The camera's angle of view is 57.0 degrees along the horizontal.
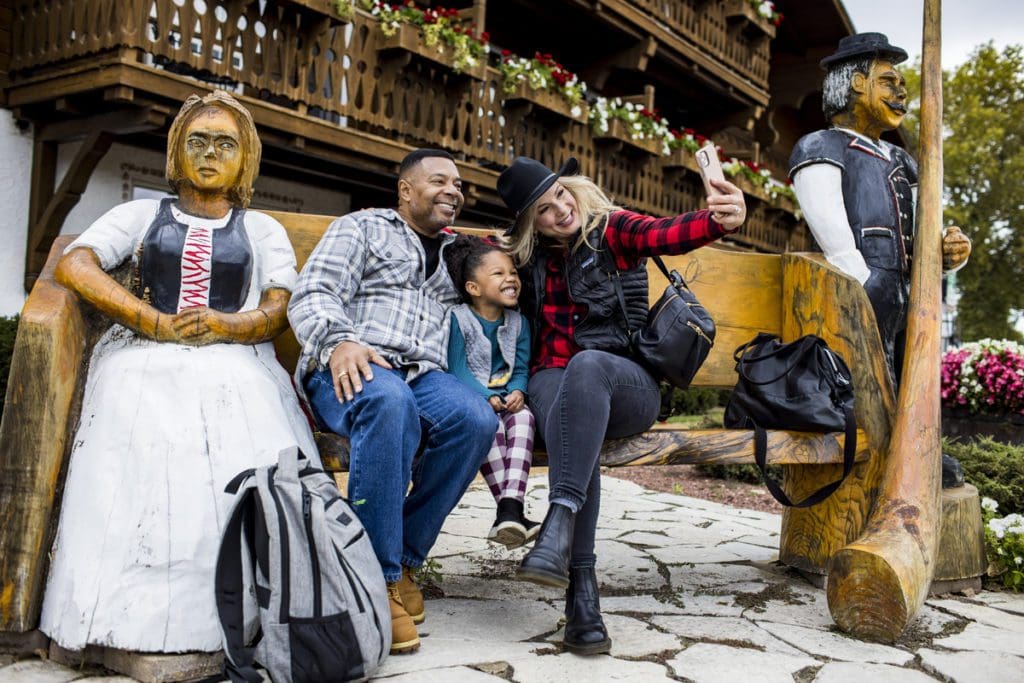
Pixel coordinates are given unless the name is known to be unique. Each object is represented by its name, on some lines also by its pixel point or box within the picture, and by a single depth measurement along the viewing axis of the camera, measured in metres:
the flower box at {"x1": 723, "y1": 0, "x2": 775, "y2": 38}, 14.38
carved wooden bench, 2.46
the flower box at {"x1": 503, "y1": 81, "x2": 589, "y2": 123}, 9.13
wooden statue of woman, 2.33
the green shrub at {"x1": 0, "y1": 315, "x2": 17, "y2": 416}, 5.28
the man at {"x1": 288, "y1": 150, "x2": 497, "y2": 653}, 2.56
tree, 26.81
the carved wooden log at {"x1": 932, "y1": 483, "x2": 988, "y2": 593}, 3.60
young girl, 2.90
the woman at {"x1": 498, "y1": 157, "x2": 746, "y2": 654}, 2.65
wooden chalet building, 6.48
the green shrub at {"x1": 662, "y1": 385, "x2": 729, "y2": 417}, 10.99
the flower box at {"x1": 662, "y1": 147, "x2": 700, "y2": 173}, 11.76
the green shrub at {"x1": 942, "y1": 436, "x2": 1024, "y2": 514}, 4.43
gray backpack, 2.22
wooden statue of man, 3.67
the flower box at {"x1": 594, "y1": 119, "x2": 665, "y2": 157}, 10.51
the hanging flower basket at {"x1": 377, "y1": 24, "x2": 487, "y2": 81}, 7.64
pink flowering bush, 7.31
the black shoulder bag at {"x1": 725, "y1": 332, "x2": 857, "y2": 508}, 3.30
